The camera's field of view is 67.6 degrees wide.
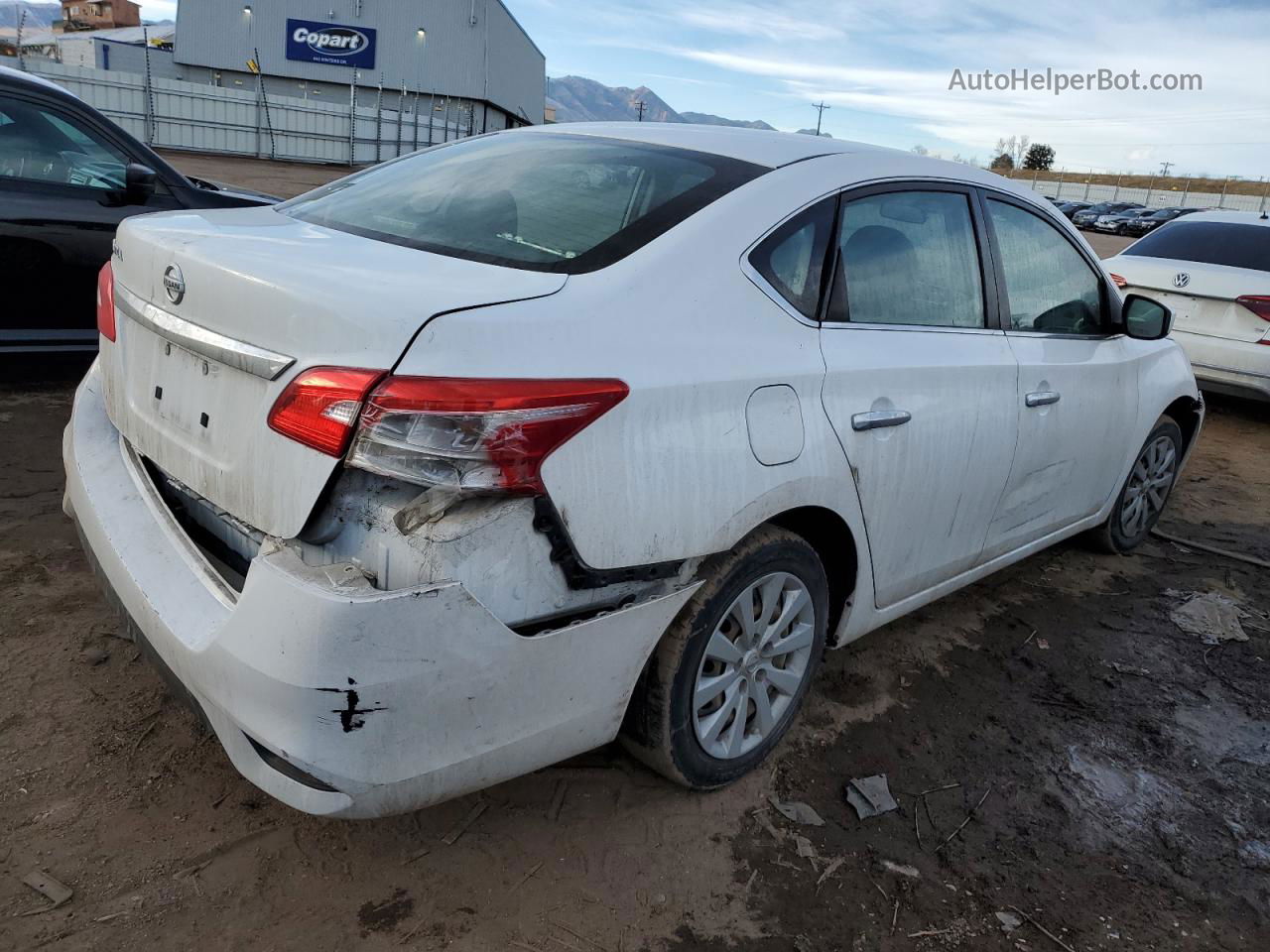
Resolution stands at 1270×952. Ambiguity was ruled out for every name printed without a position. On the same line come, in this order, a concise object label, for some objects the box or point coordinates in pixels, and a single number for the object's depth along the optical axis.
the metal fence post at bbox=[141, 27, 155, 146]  24.91
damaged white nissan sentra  1.77
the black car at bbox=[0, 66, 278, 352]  4.72
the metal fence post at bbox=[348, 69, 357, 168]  28.94
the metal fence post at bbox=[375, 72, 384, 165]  29.42
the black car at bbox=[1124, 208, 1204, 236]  42.84
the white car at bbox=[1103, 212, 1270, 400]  7.02
